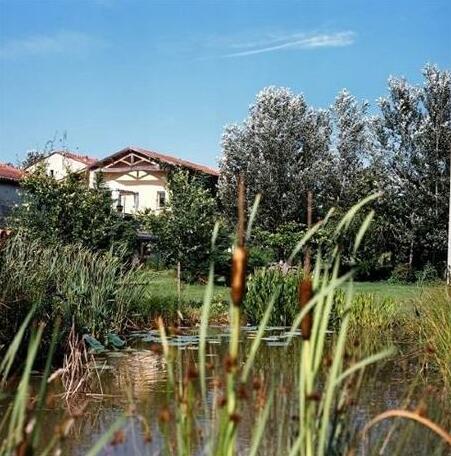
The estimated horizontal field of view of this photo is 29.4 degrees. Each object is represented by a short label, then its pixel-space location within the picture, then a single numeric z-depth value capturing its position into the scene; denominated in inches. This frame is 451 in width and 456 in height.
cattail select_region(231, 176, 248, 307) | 65.6
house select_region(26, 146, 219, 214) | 1503.4
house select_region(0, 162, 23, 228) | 1251.0
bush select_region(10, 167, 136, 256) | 671.8
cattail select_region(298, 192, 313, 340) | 74.6
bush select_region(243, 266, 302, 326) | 501.4
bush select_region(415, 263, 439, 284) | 949.1
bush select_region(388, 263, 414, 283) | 1001.5
